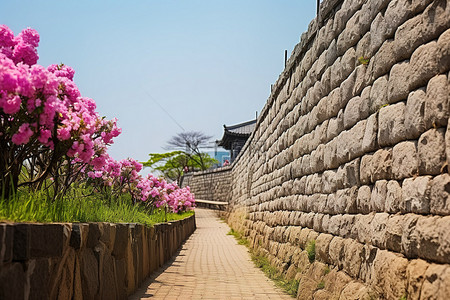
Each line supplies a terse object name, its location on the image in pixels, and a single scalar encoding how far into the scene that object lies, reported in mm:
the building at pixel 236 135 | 40469
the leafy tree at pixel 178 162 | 57622
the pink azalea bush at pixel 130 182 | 9706
